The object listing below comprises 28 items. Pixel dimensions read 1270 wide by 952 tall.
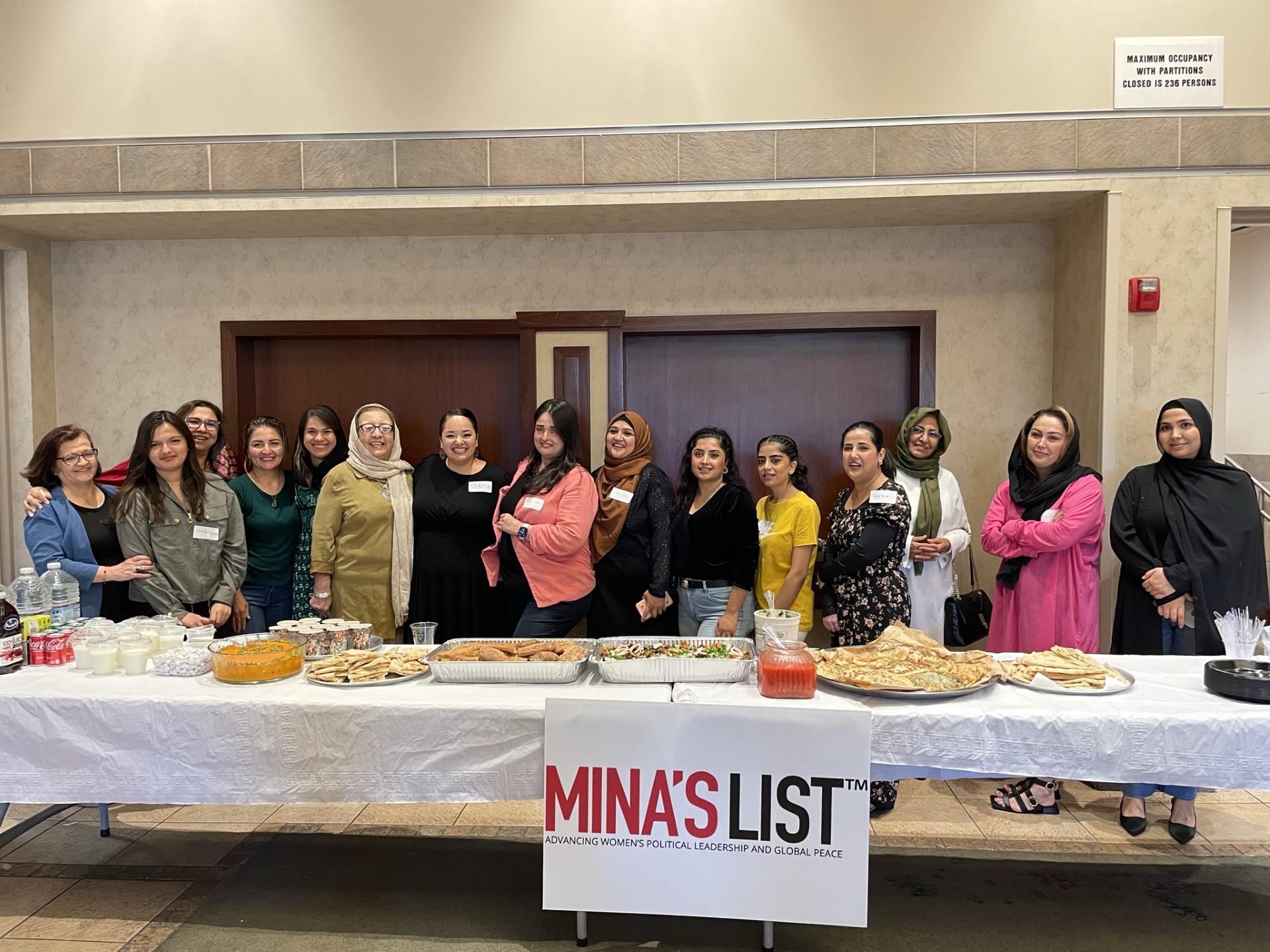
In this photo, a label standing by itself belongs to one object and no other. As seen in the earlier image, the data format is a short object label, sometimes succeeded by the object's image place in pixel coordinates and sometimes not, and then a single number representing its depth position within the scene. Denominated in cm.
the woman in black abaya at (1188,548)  290
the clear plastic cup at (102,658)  233
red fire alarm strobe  346
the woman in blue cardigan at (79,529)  289
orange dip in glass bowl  225
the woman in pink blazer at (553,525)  312
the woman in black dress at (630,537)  328
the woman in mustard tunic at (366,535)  333
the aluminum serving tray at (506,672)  223
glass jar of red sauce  205
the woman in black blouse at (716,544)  317
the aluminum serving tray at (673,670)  221
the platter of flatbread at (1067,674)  212
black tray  204
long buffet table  196
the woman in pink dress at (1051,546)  294
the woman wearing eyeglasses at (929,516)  326
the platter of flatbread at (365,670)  224
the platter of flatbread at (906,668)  207
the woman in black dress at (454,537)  338
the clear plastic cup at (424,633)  246
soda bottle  235
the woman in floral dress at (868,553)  296
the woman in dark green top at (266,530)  338
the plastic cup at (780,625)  223
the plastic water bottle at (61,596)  254
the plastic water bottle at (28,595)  248
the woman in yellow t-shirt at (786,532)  316
